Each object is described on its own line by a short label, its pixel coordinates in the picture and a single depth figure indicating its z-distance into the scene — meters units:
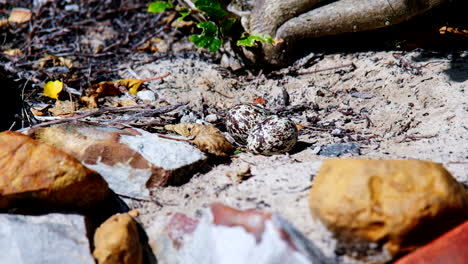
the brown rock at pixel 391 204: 4.75
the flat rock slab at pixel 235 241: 4.68
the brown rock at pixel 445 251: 4.64
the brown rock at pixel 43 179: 5.75
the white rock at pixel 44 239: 5.28
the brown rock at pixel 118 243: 5.25
